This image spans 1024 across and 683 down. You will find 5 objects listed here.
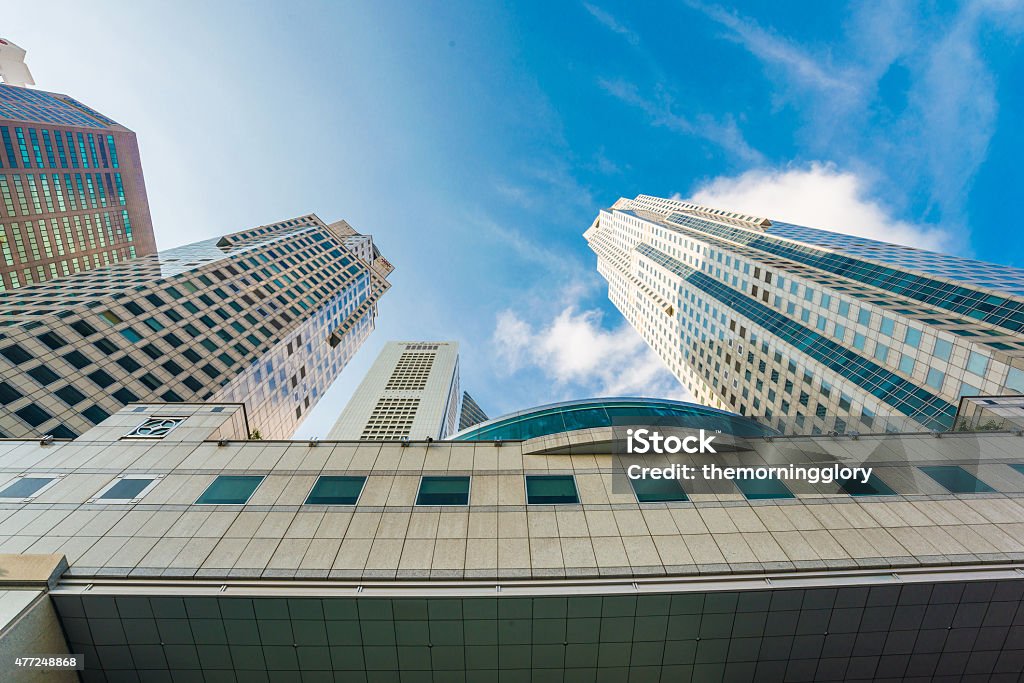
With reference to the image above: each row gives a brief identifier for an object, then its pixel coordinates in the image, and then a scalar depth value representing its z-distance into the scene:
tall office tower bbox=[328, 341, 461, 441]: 82.38
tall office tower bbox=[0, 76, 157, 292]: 79.06
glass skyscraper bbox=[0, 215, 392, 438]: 31.34
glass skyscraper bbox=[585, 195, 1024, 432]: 36.66
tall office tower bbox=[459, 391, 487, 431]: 150.50
